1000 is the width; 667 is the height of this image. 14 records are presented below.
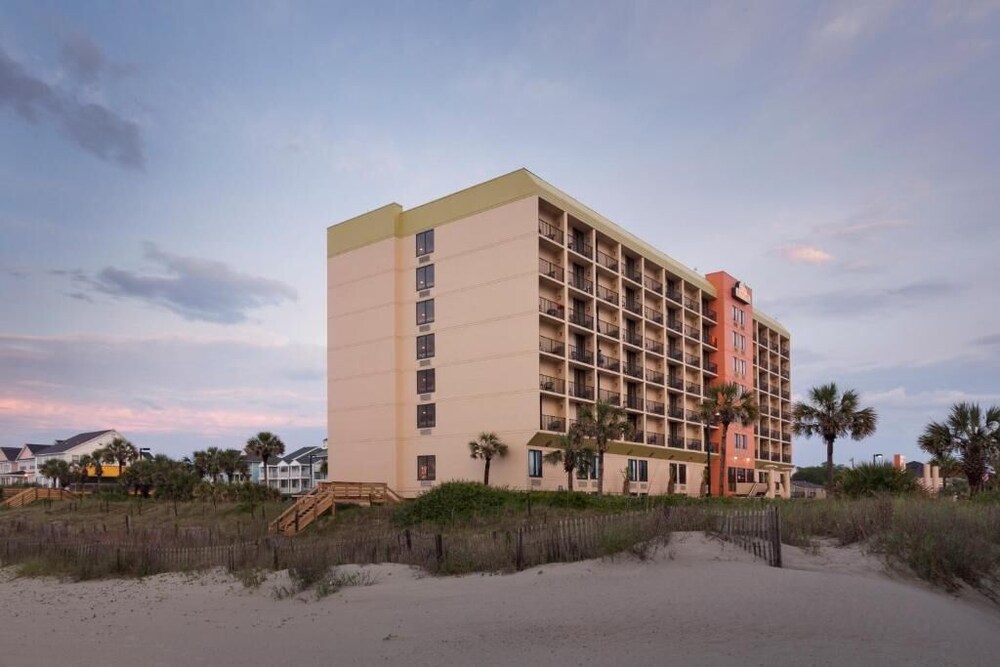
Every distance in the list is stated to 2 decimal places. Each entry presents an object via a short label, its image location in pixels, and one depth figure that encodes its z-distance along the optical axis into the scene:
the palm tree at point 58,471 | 91.81
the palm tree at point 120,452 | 88.48
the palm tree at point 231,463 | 77.62
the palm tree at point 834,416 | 50.78
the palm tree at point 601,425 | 48.16
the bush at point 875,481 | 30.69
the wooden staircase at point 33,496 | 71.56
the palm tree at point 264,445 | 75.50
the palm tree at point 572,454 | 48.44
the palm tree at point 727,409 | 56.75
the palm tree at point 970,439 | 37.38
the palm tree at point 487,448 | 49.44
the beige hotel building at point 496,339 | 50.22
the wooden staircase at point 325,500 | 41.75
